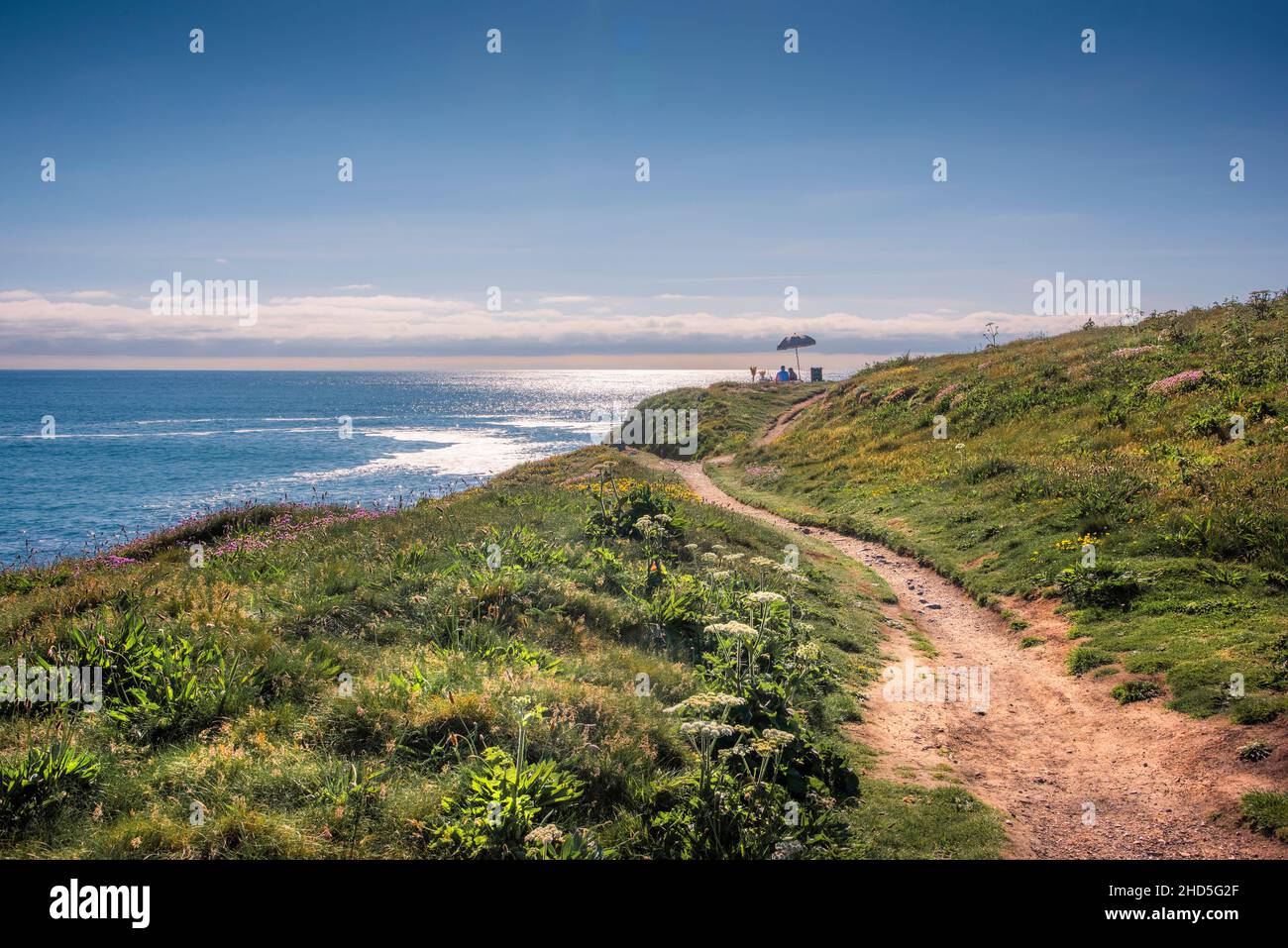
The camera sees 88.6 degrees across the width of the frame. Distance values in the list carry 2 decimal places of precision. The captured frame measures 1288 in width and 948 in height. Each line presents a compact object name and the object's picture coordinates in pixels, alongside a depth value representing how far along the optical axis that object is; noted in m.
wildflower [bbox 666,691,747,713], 6.16
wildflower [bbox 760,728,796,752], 6.36
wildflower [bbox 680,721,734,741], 5.82
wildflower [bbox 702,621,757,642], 7.47
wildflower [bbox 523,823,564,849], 4.95
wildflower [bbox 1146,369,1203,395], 23.91
